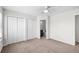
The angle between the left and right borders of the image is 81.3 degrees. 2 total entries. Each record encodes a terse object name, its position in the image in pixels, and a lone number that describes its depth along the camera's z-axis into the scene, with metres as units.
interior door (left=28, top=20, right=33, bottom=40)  4.40
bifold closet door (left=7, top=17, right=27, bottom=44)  3.24
